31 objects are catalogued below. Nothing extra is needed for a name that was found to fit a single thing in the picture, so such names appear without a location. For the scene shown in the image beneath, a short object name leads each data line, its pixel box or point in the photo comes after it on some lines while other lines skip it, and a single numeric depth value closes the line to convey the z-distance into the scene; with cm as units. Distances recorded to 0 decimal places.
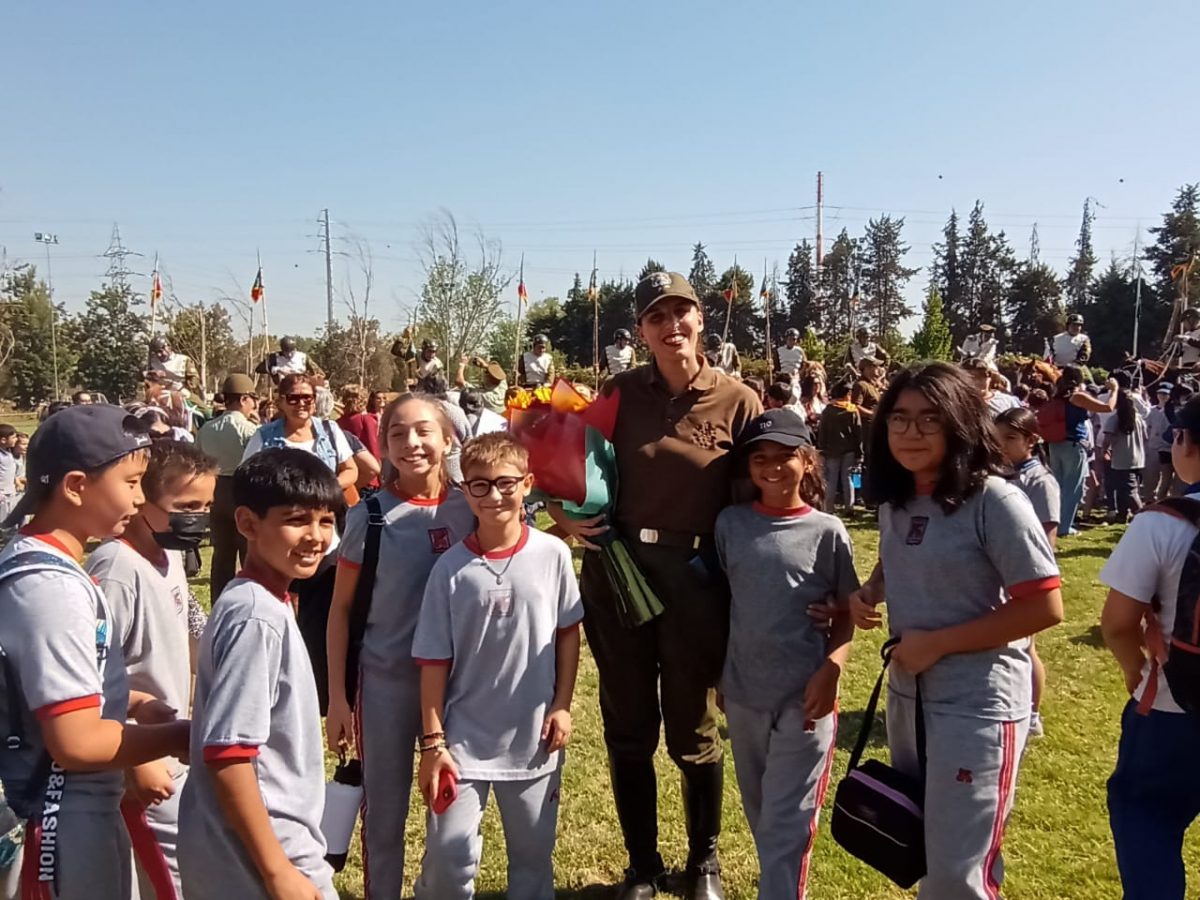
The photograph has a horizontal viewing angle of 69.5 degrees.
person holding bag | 227
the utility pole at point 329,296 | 4041
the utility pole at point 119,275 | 4534
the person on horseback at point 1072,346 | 1709
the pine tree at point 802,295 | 6562
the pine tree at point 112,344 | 4325
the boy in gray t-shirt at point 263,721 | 179
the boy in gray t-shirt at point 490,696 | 254
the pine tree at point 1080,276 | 6868
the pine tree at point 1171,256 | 4891
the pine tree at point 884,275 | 6756
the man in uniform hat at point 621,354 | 2035
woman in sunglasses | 581
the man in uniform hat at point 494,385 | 1125
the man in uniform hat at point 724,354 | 1482
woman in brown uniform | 298
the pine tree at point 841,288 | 6619
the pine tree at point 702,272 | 7194
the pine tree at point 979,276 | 6309
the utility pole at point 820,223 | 6462
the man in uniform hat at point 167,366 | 1224
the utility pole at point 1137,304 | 4738
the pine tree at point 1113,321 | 4973
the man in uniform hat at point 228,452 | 657
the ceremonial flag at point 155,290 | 3888
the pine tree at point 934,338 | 4381
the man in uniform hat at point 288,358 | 1130
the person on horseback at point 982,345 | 1716
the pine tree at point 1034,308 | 5697
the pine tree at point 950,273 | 6646
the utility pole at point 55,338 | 3909
